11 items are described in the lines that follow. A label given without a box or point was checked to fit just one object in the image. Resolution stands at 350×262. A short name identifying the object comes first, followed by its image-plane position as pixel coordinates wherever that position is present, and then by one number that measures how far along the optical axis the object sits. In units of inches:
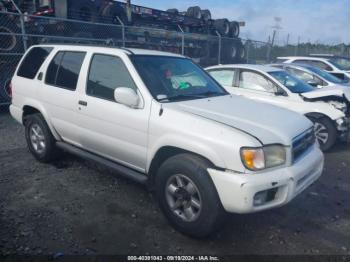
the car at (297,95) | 235.8
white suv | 107.2
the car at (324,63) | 438.6
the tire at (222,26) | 707.8
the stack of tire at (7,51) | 330.6
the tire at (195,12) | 665.0
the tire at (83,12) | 412.2
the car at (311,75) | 333.1
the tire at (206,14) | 675.4
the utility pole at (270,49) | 755.0
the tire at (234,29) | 748.0
